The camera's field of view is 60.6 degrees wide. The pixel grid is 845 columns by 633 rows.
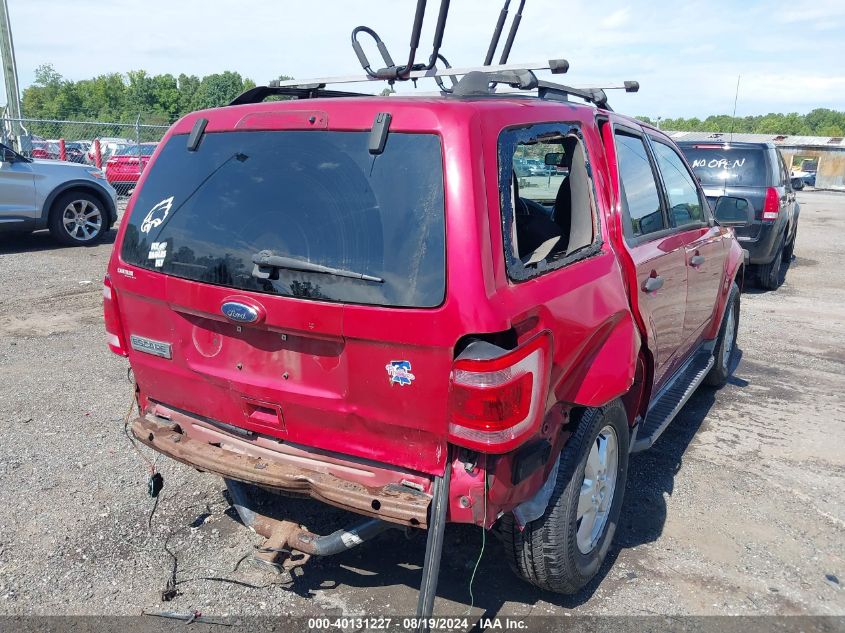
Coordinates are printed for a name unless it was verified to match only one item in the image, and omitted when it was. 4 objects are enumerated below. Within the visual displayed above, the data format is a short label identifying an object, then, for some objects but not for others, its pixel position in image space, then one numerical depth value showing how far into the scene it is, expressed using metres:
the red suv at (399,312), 2.37
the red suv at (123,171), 17.72
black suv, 9.25
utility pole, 16.95
